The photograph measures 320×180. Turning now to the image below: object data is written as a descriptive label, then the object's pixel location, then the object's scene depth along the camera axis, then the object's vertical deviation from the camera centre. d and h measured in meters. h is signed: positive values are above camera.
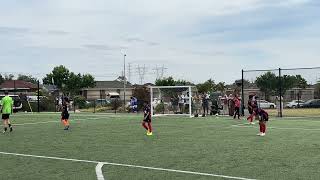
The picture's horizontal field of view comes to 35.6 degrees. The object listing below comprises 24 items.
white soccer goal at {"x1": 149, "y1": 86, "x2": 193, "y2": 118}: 30.88 +0.88
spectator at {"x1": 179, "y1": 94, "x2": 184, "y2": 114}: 33.72 +0.13
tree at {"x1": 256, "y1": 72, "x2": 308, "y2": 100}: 32.05 +1.46
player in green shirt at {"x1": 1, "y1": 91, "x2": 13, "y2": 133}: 19.97 -0.05
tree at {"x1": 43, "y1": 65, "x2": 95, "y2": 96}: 84.00 +4.54
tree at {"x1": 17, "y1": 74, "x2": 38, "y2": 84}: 129.19 +7.59
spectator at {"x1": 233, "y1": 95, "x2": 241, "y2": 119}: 27.73 -0.03
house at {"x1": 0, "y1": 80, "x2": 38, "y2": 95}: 82.91 +3.93
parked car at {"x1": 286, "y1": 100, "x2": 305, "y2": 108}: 40.29 +0.06
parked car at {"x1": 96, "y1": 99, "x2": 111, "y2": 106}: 55.84 +0.44
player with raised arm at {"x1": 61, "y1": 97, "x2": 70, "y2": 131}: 21.02 -0.33
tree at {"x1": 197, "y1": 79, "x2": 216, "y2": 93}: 70.88 +3.11
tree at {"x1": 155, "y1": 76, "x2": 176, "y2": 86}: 68.94 +3.33
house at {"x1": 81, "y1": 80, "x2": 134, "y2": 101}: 94.69 +3.24
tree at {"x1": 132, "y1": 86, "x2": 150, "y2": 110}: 44.78 +1.16
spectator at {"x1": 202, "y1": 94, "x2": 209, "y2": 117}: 32.20 +0.08
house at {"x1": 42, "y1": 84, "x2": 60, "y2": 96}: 84.19 +3.52
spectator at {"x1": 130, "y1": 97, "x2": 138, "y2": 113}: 38.88 +0.11
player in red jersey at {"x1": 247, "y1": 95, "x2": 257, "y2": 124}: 21.35 -0.12
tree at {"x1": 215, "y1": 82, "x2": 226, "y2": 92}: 80.10 +3.12
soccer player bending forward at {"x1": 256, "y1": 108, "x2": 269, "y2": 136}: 17.03 -0.56
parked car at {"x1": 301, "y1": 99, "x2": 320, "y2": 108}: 40.25 -0.02
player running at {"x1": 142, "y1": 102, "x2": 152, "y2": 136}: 18.00 -0.42
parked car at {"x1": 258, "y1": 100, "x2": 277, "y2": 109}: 34.97 -0.06
